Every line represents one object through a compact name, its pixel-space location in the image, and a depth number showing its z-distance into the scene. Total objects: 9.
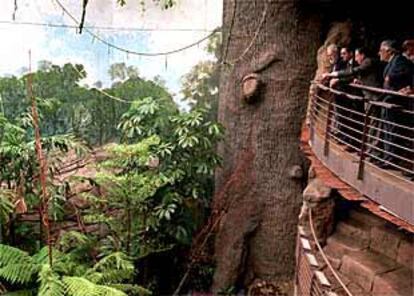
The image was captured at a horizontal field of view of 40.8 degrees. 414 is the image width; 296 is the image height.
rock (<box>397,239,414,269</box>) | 5.79
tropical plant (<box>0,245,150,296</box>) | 5.53
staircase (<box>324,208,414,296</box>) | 5.52
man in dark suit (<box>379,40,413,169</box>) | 4.64
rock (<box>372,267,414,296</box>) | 5.30
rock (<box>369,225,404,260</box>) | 6.04
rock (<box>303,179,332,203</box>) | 6.80
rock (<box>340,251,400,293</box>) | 5.68
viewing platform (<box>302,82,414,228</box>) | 4.18
